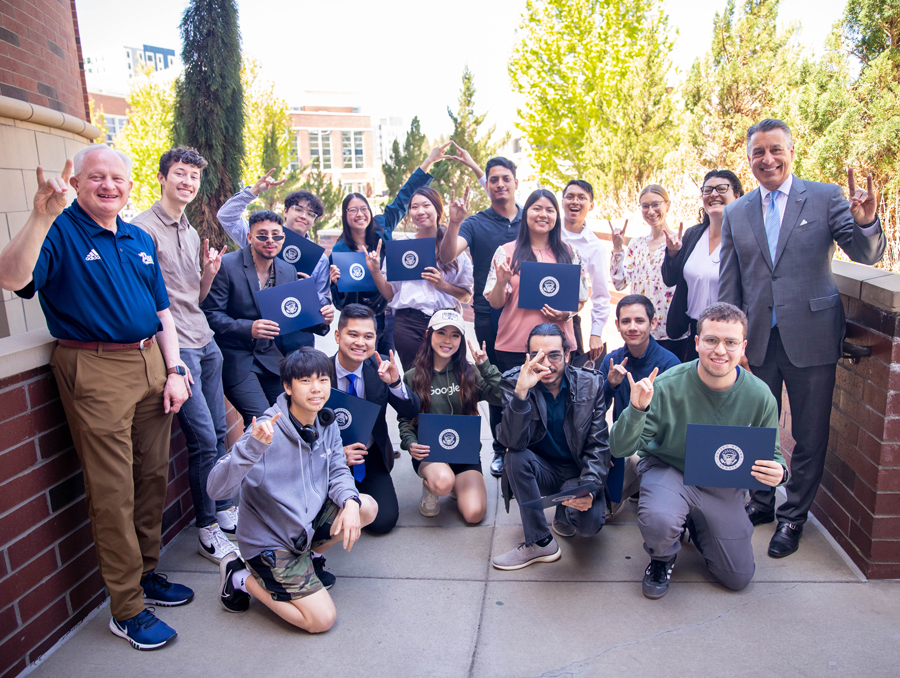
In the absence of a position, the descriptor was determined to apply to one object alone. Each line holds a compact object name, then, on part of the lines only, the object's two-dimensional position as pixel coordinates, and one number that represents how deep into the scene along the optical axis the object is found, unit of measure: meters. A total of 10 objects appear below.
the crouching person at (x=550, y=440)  3.20
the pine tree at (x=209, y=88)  12.13
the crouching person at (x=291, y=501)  2.71
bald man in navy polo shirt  2.51
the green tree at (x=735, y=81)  11.96
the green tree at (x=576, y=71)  15.55
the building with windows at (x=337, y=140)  59.53
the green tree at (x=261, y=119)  23.91
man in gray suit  3.09
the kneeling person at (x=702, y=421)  2.88
